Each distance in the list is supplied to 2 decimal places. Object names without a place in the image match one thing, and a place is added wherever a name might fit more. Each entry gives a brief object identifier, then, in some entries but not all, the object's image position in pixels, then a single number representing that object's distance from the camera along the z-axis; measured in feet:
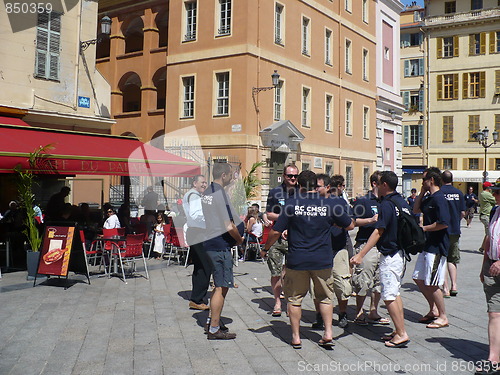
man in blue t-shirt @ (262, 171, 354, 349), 17.37
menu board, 28.04
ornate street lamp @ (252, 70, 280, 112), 69.98
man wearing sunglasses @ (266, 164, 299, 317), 21.86
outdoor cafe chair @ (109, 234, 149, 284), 30.24
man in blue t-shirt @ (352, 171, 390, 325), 20.71
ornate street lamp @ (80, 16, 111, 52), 54.75
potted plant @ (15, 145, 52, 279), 29.86
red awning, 31.42
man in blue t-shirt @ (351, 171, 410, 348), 17.61
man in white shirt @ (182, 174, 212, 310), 21.67
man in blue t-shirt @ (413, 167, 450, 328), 20.21
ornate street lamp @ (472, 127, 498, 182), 94.49
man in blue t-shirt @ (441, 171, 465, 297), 22.82
